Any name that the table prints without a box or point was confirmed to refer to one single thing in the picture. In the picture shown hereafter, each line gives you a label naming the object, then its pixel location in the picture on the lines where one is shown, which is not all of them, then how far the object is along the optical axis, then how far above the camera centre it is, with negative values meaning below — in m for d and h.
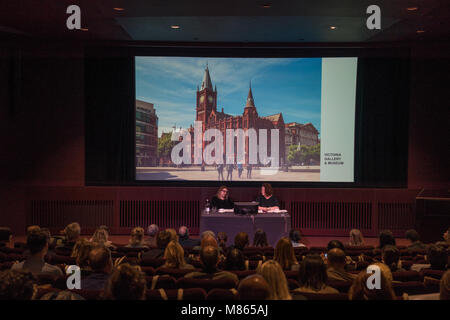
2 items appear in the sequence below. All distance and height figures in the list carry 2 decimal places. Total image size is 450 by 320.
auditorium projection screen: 8.45 +0.80
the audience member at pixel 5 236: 4.97 -1.08
